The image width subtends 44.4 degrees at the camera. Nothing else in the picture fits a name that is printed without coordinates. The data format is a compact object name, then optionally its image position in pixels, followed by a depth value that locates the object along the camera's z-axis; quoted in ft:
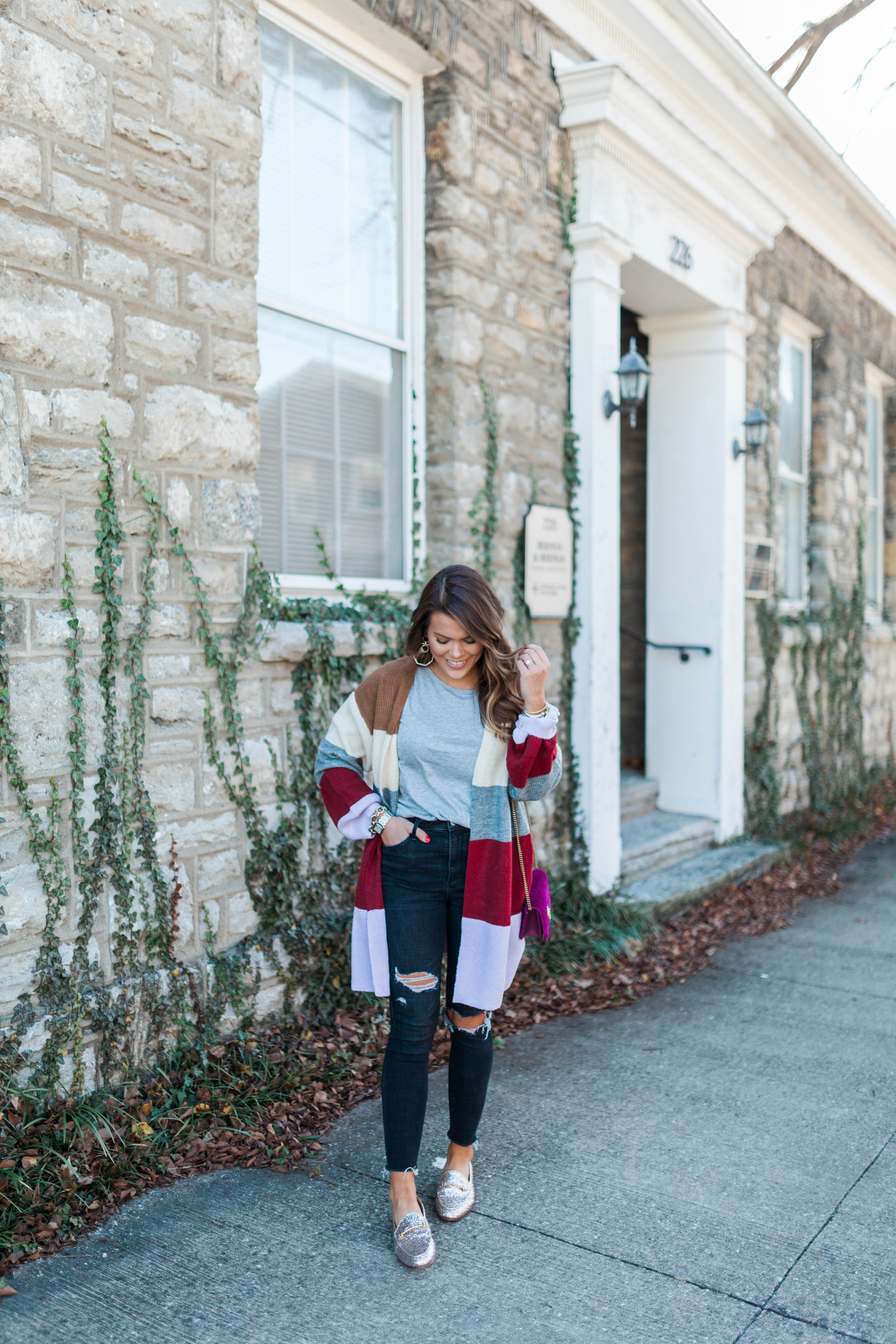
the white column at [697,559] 22.44
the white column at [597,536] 17.60
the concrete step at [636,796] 21.85
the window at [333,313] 13.47
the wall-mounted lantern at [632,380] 17.48
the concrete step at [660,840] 19.66
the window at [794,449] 27.71
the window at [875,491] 34.19
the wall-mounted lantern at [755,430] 22.50
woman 8.71
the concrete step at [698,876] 18.44
